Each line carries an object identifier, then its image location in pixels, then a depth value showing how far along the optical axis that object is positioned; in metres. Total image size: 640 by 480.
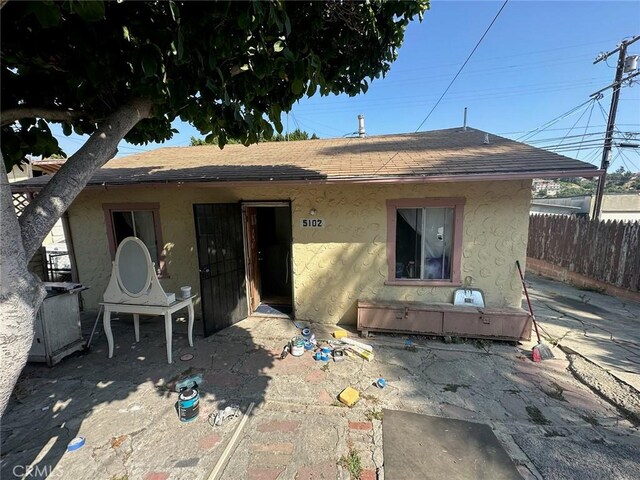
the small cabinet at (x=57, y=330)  4.10
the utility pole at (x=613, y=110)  10.71
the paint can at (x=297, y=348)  4.41
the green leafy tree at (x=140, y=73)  1.62
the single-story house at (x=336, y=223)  4.84
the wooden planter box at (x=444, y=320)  4.62
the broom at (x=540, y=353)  4.27
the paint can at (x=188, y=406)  3.08
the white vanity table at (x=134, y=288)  4.30
